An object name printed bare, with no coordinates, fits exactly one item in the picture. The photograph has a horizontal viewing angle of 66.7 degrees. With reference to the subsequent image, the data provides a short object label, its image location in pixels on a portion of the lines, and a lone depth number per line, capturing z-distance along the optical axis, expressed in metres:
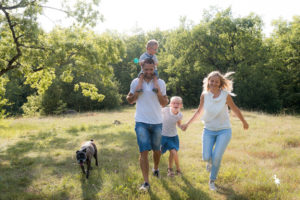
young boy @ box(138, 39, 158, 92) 5.57
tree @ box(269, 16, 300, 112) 29.58
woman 4.28
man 4.16
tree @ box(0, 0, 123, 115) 9.96
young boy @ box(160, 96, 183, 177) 5.20
